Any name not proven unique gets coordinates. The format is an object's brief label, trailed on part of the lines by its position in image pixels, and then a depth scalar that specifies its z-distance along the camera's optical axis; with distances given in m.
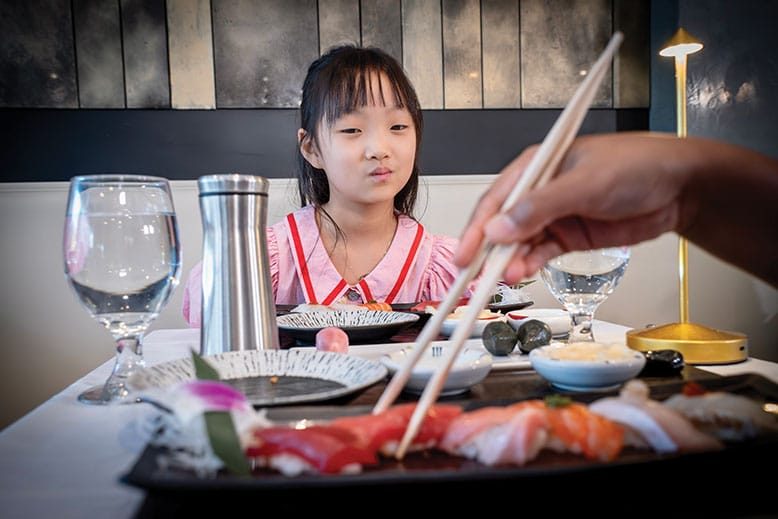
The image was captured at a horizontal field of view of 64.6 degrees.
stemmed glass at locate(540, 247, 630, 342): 0.97
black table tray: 0.35
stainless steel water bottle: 0.81
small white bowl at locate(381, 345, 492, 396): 0.62
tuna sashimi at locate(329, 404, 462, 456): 0.42
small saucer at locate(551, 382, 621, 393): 0.64
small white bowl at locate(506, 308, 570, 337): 1.00
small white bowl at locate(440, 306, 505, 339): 1.02
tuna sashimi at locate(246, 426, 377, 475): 0.38
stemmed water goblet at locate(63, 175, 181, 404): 0.71
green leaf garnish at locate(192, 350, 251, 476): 0.37
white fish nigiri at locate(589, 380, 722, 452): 0.41
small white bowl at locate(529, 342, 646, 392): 0.62
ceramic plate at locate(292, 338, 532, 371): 0.77
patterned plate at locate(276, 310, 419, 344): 0.97
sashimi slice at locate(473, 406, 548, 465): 0.40
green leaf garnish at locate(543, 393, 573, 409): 0.46
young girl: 1.79
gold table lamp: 0.81
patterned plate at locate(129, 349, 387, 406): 0.61
